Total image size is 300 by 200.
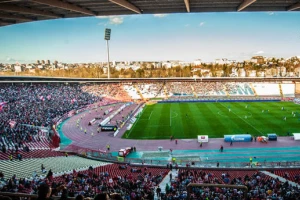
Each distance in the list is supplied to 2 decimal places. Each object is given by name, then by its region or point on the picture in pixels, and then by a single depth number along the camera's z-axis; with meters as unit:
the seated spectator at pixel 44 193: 3.50
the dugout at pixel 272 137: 30.38
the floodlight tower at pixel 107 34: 80.88
